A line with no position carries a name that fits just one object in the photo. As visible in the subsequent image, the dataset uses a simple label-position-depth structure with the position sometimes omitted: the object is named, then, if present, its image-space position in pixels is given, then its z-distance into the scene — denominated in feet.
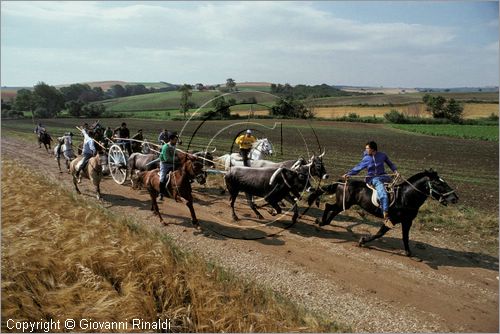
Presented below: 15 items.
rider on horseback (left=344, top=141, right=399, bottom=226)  32.99
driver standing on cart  66.47
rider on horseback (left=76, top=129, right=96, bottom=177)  49.06
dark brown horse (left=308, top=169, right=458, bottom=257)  29.99
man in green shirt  38.31
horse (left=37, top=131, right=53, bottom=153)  90.95
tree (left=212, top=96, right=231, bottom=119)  163.47
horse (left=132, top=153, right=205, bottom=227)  36.40
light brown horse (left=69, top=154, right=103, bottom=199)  48.29
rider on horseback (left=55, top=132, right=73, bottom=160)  61.00
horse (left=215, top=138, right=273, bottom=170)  52.60
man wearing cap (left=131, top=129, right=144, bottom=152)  69.82
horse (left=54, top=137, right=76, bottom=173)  61.03
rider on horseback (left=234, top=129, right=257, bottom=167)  47.89
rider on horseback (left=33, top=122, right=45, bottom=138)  91.57
